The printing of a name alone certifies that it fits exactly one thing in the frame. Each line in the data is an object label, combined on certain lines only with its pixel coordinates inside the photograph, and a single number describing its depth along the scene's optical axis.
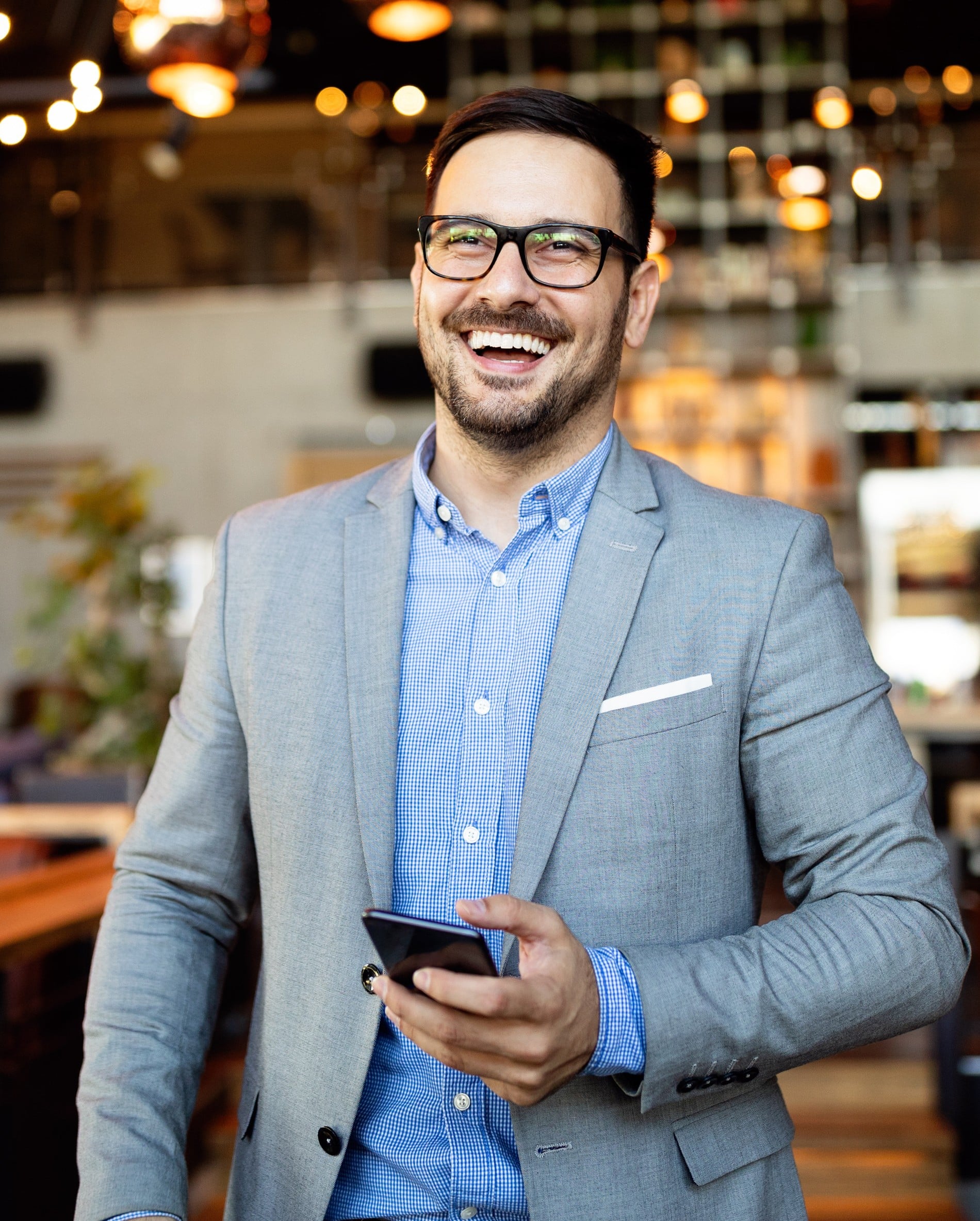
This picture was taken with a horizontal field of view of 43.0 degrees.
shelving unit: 9.13
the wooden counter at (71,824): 4.30
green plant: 5.16
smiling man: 1.17
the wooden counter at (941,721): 6.33
